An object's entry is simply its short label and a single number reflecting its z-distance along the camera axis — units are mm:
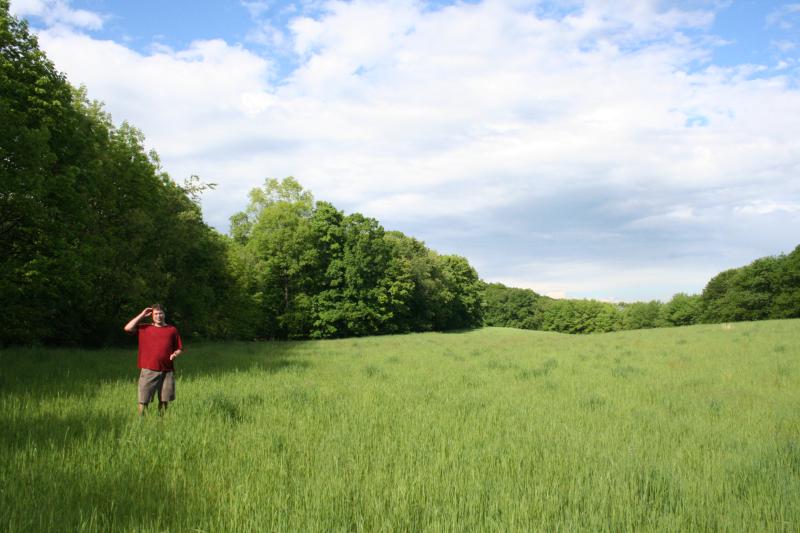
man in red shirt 7566
